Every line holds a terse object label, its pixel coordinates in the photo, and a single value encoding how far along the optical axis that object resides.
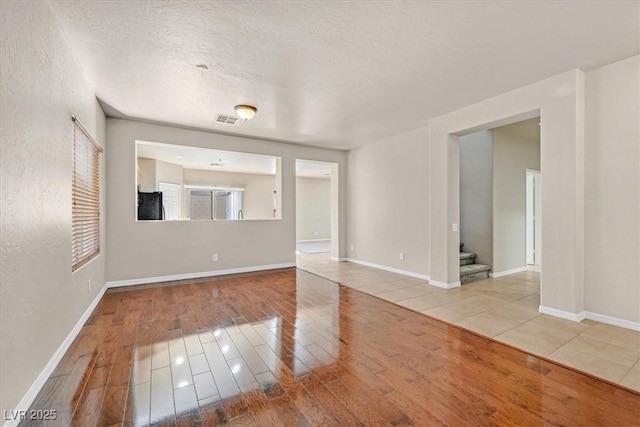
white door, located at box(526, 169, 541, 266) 6.23
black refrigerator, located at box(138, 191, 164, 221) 5.22
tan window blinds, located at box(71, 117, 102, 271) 2.84
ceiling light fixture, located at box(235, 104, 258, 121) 3.84
